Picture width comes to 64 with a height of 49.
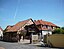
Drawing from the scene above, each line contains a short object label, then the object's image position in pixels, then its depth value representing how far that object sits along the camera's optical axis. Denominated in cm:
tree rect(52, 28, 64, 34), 2007
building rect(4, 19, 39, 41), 1805
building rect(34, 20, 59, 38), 2174
